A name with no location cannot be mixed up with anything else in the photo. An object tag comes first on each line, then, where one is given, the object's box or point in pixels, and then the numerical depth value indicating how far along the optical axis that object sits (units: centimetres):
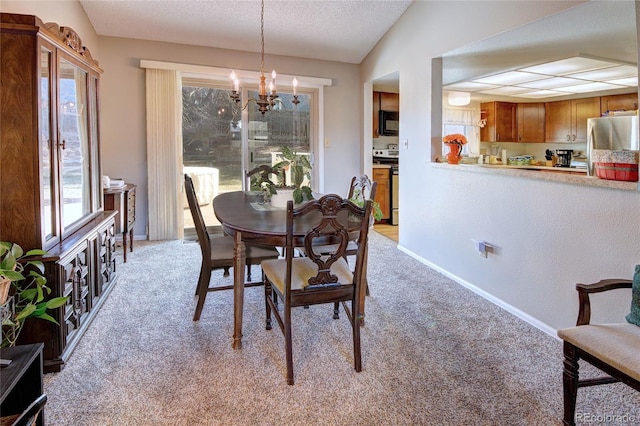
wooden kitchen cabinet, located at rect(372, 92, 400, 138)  600
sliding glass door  508
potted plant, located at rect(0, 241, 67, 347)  166
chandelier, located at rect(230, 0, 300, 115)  284
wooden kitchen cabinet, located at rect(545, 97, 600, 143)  636
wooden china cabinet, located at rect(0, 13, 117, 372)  192
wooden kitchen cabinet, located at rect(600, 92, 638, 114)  583
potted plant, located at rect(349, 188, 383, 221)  218
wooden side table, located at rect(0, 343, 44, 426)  142
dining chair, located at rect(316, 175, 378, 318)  259
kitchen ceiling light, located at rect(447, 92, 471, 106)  662
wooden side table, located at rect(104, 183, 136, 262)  372
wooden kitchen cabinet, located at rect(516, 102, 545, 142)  704
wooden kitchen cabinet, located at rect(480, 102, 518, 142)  706
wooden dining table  201
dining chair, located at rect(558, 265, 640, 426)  136
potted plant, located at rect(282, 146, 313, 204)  269
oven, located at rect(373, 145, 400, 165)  619
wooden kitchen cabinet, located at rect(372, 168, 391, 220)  600
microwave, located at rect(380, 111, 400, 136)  608
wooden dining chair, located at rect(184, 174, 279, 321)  252
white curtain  471
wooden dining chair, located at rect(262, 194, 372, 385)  185
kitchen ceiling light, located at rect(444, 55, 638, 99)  456
